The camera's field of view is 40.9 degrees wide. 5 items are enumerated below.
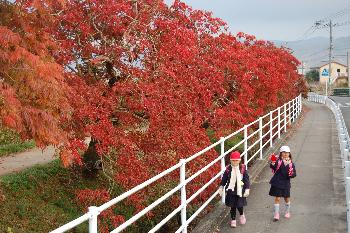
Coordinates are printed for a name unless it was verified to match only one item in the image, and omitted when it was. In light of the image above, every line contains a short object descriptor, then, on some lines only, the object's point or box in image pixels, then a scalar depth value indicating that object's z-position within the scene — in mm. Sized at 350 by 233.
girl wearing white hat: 8195
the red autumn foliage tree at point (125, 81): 6730
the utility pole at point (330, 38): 66688
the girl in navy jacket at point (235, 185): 7750
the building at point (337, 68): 113875
